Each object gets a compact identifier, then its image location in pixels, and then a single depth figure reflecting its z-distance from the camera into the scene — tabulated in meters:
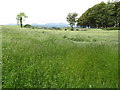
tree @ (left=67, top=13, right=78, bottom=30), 97.83
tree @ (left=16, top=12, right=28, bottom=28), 89.71
